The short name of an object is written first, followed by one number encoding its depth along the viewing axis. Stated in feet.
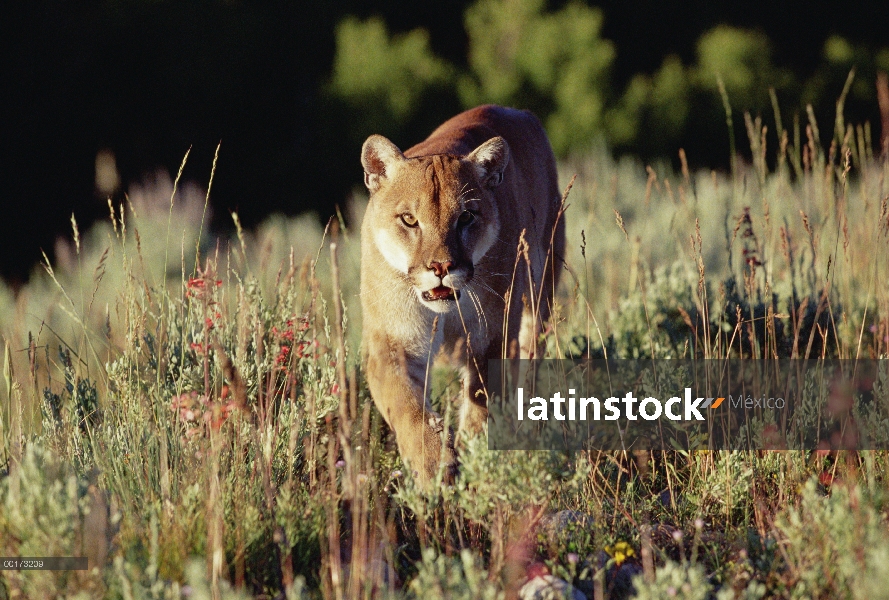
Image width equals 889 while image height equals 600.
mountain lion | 27.27
